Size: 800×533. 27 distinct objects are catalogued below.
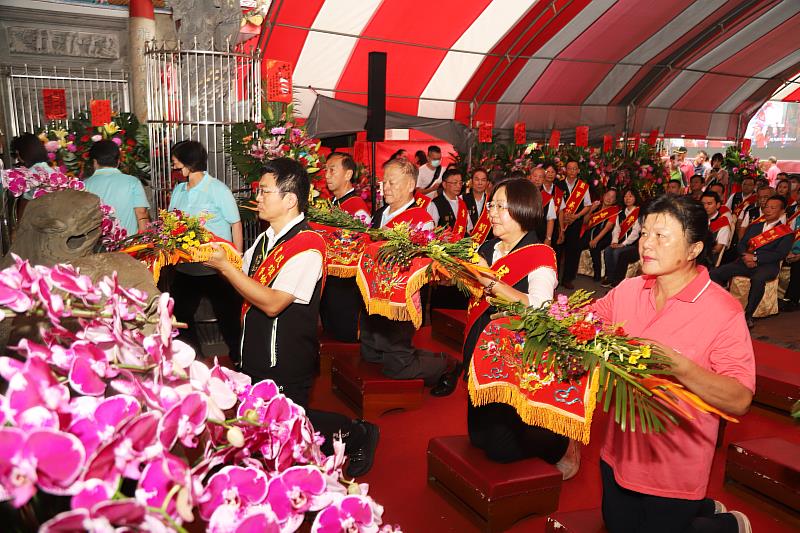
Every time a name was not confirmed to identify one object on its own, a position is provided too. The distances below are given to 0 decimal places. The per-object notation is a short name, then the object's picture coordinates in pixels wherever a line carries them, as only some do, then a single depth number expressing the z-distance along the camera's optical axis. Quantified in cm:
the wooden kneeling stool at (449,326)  470
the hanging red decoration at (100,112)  502
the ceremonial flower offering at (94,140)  501
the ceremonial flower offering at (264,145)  441
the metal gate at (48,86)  620
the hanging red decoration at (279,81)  497
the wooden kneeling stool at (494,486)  247
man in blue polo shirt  390
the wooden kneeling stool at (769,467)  267
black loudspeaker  493
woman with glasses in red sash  255
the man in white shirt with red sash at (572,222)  746
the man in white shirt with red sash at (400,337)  362
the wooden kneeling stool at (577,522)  218
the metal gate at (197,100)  440
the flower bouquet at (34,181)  384
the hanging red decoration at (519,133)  933
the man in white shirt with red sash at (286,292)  235
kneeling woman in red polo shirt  183
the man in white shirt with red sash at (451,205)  559
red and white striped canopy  807
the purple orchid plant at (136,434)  56
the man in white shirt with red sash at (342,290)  431
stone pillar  644
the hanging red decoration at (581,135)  1000
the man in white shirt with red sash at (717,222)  644
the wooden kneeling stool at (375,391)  353
